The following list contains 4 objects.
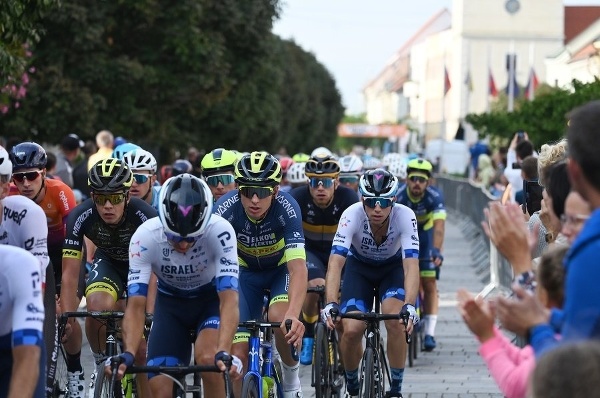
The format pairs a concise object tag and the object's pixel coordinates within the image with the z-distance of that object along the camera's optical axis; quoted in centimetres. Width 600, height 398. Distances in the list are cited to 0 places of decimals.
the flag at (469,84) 9396
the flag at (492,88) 6894
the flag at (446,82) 7800
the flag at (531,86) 5850
